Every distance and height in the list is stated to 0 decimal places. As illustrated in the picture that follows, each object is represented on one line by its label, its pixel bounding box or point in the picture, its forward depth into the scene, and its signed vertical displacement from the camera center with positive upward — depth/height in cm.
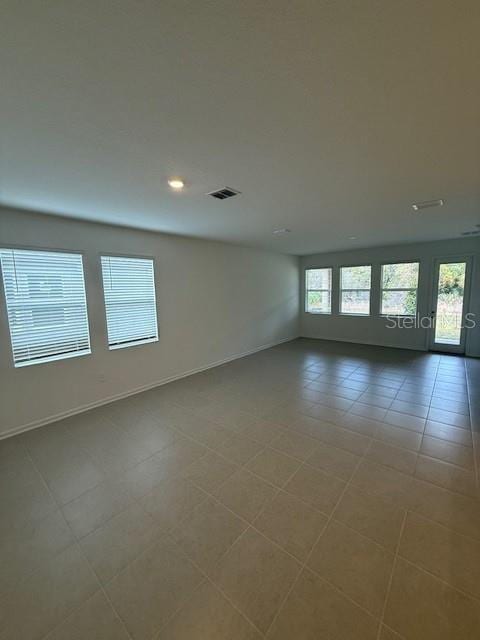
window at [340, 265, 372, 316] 660 -9
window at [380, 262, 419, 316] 596 -9
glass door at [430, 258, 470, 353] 545 -45
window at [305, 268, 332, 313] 733 -9
